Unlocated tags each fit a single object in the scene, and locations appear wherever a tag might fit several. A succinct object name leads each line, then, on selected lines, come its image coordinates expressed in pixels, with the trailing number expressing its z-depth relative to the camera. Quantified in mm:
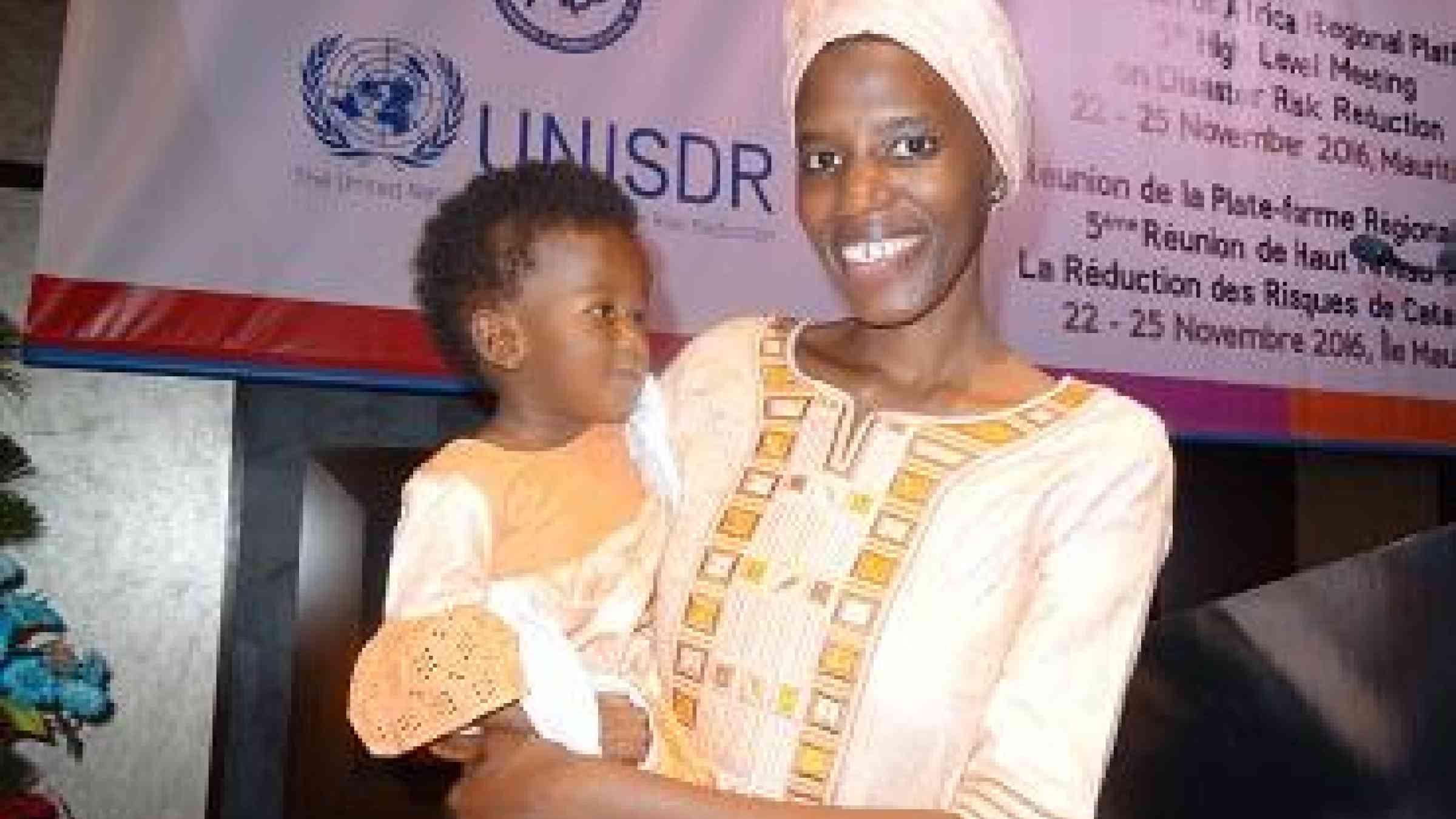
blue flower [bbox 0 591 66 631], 2365
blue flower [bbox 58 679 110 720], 2406
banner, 2830
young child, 1197
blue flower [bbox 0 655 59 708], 2355
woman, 1179
